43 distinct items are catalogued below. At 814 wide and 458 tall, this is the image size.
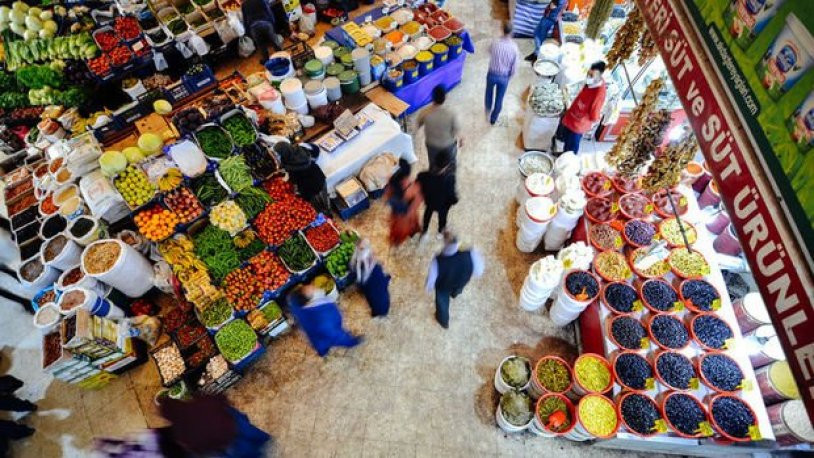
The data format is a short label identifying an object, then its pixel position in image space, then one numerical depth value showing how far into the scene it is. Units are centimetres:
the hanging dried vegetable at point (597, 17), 687
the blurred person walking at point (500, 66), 677
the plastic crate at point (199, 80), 674
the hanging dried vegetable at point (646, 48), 493
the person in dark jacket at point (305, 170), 546
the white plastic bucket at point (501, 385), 494
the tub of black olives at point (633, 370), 450
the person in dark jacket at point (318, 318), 434
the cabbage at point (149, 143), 572
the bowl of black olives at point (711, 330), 461
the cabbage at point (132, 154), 570
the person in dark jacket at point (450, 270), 473
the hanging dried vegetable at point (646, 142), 496
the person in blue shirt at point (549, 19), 852
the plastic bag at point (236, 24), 813
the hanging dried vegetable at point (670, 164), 451
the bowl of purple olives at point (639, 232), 536
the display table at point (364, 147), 654
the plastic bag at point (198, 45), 788
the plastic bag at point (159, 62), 788
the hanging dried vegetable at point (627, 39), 508
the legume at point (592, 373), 460
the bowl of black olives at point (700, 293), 484
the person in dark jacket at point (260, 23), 768
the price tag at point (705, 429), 416
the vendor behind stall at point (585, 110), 603
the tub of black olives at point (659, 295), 489
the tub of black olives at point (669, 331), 464
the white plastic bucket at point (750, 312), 468
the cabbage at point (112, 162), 544
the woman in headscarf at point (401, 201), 579
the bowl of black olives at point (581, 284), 514
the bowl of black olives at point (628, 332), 473
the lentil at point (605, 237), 541
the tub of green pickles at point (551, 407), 459
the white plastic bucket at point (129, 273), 525
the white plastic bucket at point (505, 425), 478
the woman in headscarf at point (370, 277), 492
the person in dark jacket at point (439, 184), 566
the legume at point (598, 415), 438
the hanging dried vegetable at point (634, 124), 478
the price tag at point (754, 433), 407
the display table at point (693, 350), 430
